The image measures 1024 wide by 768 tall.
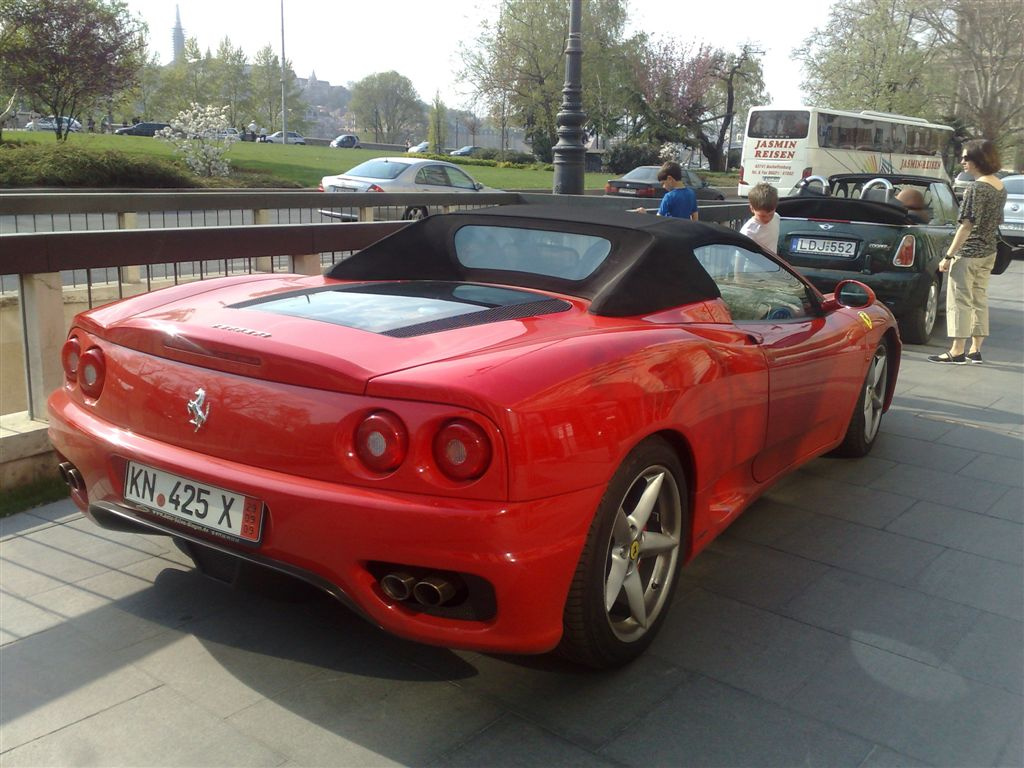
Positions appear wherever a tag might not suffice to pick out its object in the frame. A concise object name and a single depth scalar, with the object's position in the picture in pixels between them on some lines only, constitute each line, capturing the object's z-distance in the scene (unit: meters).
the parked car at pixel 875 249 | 9.48
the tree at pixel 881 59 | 54.16
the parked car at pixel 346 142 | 82.12
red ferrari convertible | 2.64
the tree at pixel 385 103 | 123.56
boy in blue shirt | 8.49
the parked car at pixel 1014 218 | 20.31
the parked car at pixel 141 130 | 73.62
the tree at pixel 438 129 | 73.94
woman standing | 8.18
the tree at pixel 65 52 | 33.41
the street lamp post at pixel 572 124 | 12.87
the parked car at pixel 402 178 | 20.88
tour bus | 30.28
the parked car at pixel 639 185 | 29.84
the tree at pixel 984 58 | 53.72
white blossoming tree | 31.55
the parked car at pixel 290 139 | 86.66
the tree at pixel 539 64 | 59.69
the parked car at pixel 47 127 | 39.09
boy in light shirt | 7.45
